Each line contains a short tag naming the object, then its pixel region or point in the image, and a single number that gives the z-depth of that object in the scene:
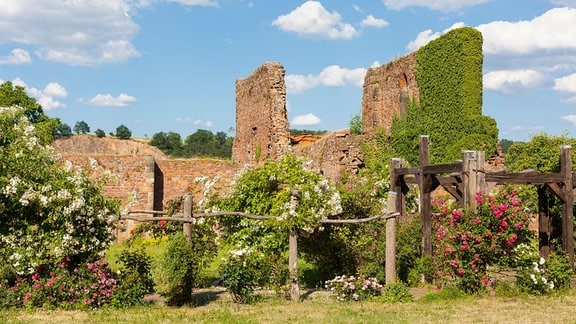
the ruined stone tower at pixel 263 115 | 23.02
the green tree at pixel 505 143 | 78.75
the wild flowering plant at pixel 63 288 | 9.95
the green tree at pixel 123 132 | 76.11
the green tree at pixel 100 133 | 72.75
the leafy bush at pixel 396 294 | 10.77
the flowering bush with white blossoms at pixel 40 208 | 9.82
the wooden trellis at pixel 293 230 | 10.85
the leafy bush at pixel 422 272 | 12.19
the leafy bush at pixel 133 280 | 10.23
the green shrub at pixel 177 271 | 10.20
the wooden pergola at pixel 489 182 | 10.97
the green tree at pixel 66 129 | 72.59
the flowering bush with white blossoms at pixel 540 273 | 11.04
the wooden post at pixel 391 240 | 11.28
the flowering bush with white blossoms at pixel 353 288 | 10.90
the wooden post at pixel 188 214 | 10.81
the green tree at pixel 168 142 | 76.38
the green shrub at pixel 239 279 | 10.65
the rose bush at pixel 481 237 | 10.43
